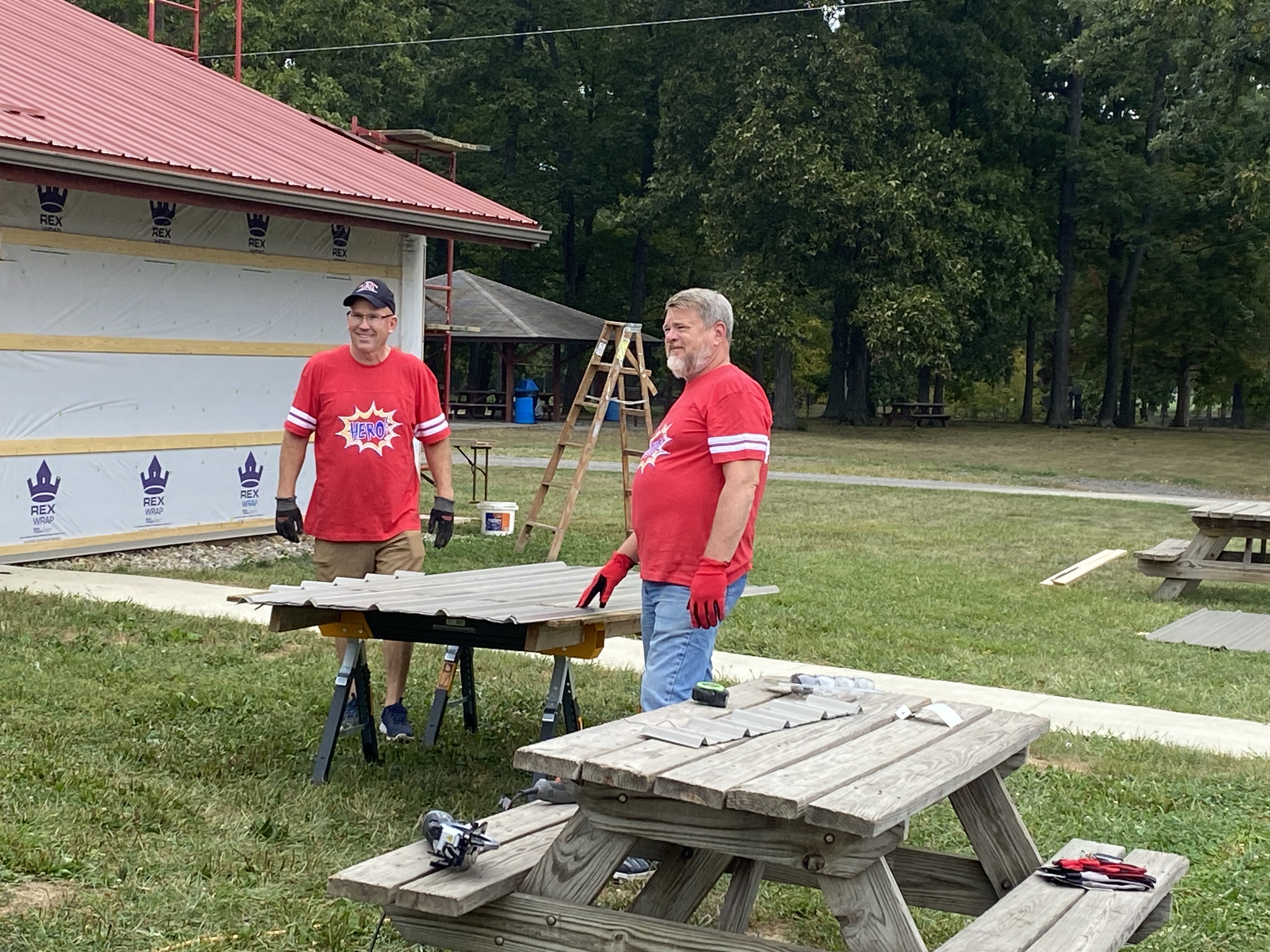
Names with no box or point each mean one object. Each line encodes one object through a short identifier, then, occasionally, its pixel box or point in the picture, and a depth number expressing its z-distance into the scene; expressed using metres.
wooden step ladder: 13.58
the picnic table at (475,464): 18.20
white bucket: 15.51
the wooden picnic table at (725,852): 3.29
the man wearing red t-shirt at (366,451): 6.64
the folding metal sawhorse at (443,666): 5.56
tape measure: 4.13
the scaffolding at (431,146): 18.95
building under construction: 11.73
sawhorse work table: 5.46
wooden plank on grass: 13.54
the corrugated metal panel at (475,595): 5.47
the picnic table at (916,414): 49.47
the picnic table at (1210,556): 12.81
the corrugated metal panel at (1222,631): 10.58
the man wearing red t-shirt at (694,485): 5.06
